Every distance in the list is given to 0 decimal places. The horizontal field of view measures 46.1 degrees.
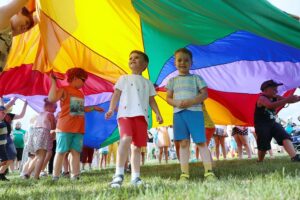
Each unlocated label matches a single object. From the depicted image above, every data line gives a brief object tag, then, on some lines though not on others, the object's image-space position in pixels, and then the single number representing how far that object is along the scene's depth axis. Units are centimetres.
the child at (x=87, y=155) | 613
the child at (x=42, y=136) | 450
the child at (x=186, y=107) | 309
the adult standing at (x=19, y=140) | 906
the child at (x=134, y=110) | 290
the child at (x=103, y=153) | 1064
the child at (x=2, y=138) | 459
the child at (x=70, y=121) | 380
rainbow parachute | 296
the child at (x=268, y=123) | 461
